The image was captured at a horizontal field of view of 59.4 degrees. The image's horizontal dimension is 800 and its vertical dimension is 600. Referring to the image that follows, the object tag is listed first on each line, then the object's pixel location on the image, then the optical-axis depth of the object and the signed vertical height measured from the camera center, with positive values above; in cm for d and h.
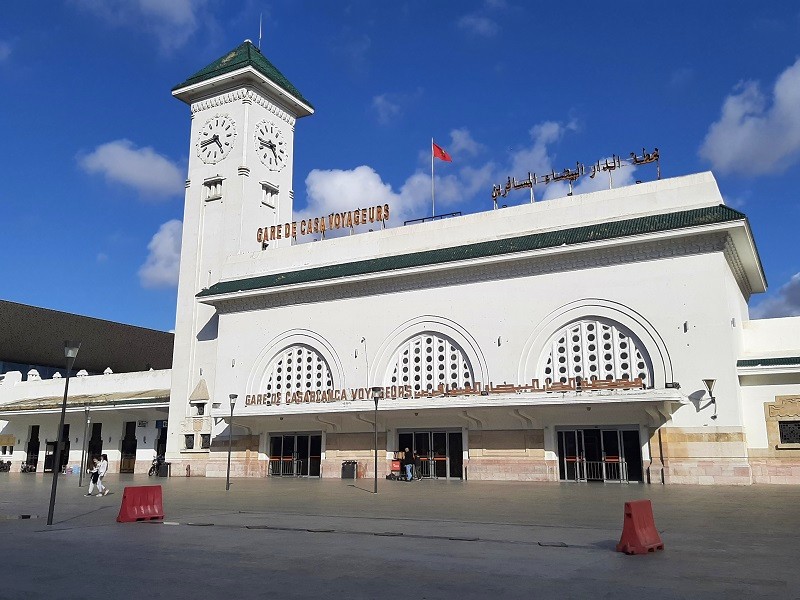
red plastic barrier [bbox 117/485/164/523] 1485 -94
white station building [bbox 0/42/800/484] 2588 +491
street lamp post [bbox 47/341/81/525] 1554 +235
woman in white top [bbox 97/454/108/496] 2328 -44
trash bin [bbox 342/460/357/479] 3167 -46
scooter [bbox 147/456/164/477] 3897 -41
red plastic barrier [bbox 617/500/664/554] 992 -104
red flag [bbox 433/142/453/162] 3538 +1506
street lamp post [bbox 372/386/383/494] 2667 +264
